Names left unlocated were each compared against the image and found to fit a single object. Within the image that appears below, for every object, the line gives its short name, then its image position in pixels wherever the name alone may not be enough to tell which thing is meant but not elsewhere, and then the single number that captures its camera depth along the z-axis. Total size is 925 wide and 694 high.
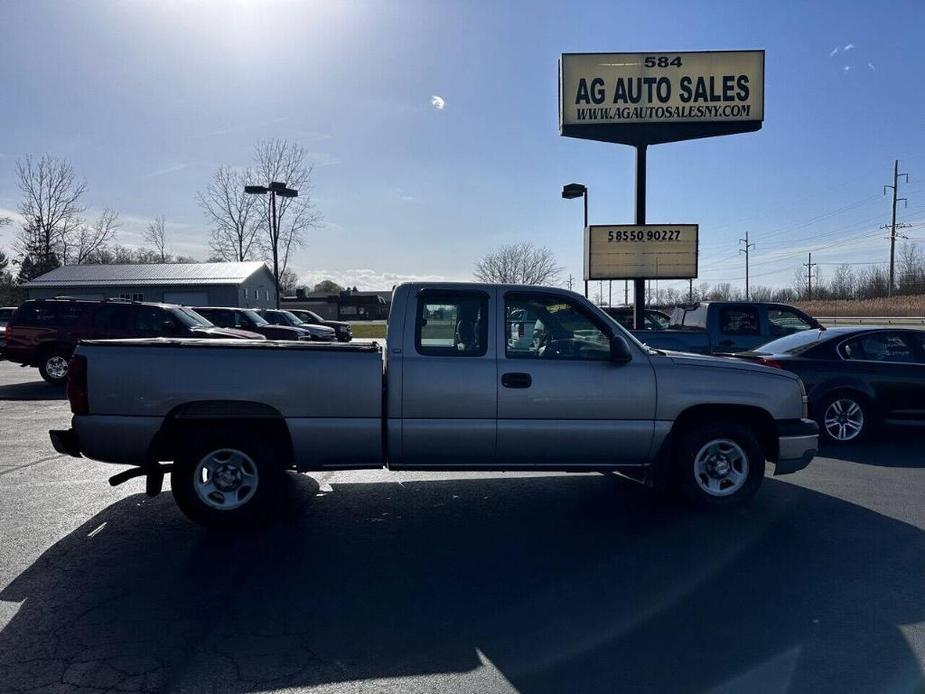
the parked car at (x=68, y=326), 13.42
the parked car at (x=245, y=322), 18.92
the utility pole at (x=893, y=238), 63.44
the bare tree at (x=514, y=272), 45.16
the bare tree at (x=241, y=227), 39.47
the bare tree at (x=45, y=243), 53.53
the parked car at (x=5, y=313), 23.88
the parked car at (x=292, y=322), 22.89
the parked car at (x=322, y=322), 28.39
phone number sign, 15.30
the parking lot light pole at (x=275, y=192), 26.67
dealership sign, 14.48
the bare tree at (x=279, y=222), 35.25
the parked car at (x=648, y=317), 14.82
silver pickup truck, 4.76
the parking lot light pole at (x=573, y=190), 22.52
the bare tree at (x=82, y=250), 57.02
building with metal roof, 44.12
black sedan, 8.03
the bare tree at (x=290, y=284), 89.06
